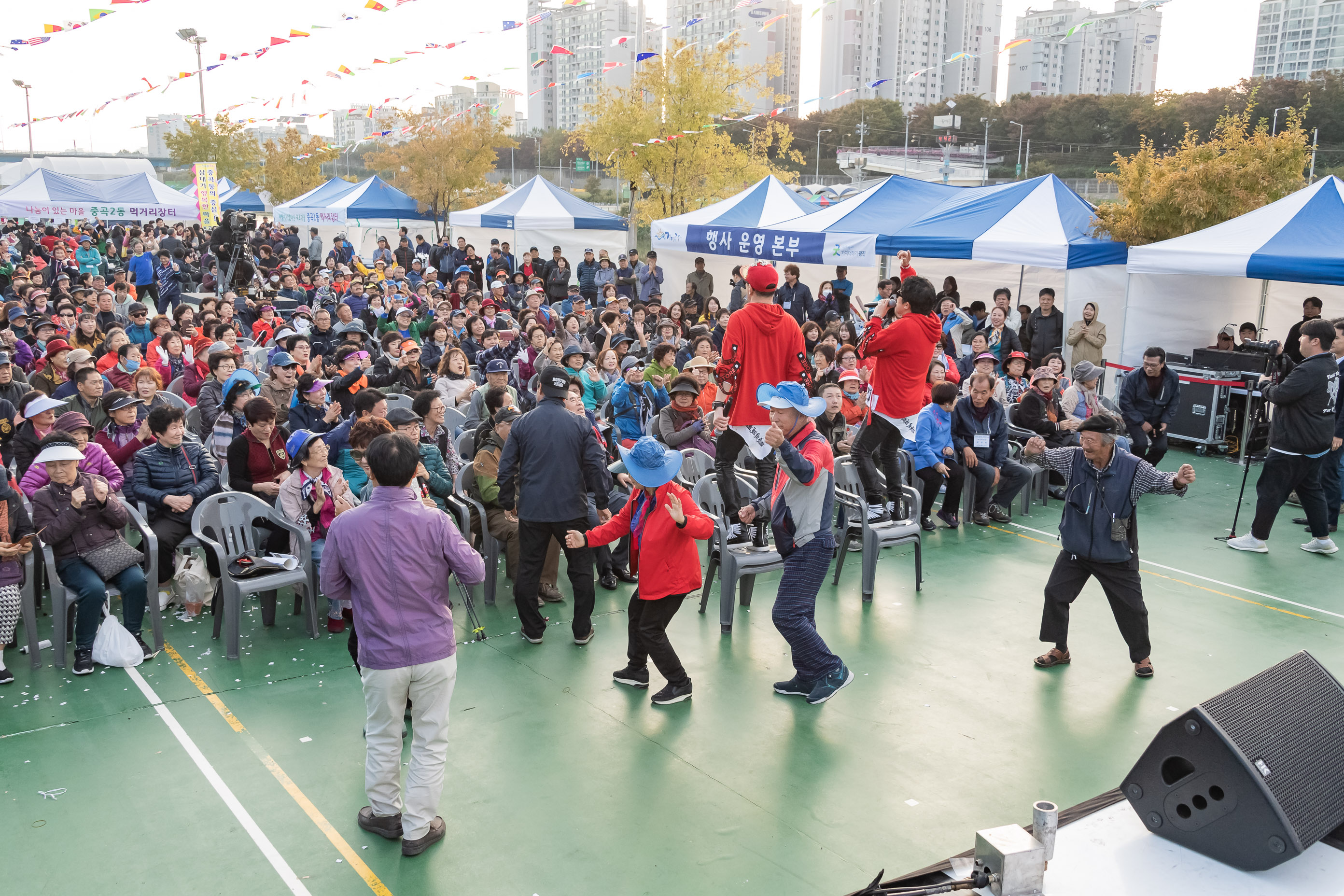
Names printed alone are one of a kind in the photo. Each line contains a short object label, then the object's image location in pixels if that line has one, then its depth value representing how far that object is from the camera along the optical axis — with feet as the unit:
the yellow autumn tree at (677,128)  86.12
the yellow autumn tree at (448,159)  106.93
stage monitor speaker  9.16
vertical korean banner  72.13
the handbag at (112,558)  18.39
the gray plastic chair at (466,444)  27.07
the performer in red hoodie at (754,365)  22.31
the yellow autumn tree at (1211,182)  41.55
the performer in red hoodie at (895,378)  24.30
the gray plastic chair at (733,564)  21.08
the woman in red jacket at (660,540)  16.80
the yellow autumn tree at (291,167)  132.98
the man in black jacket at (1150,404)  32.32
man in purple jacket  12.50
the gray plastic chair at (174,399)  26.66
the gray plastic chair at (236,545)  19.06
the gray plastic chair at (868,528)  23.13
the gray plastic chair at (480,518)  22.34
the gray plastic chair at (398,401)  28.58
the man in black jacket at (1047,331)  43.09
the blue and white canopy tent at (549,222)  71.05
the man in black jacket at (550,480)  18.98
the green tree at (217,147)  150.71
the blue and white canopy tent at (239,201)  119.75
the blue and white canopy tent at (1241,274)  34.47
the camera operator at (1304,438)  24.23
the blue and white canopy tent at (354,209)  79.61
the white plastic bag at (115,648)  18.42
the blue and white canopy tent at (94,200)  71.61
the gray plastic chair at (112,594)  18.26
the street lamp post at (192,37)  140.02
